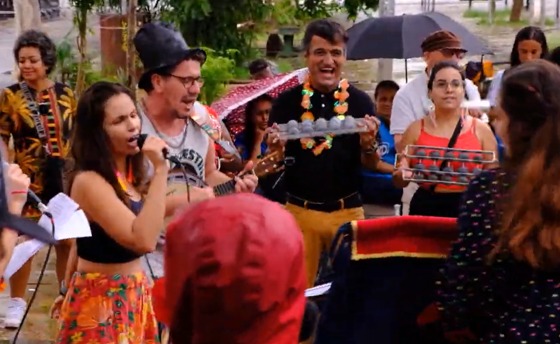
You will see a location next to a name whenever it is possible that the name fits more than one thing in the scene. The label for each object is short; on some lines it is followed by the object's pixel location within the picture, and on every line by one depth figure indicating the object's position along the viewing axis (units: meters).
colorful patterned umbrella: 5.86
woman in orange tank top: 4.59
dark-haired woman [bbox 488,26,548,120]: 6.22
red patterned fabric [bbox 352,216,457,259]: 2.87
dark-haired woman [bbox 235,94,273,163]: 5.95
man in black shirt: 4.81
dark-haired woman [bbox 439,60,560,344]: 2.51
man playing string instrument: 4.21
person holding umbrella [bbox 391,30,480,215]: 5.41
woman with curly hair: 5.55
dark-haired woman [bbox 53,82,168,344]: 3.53
